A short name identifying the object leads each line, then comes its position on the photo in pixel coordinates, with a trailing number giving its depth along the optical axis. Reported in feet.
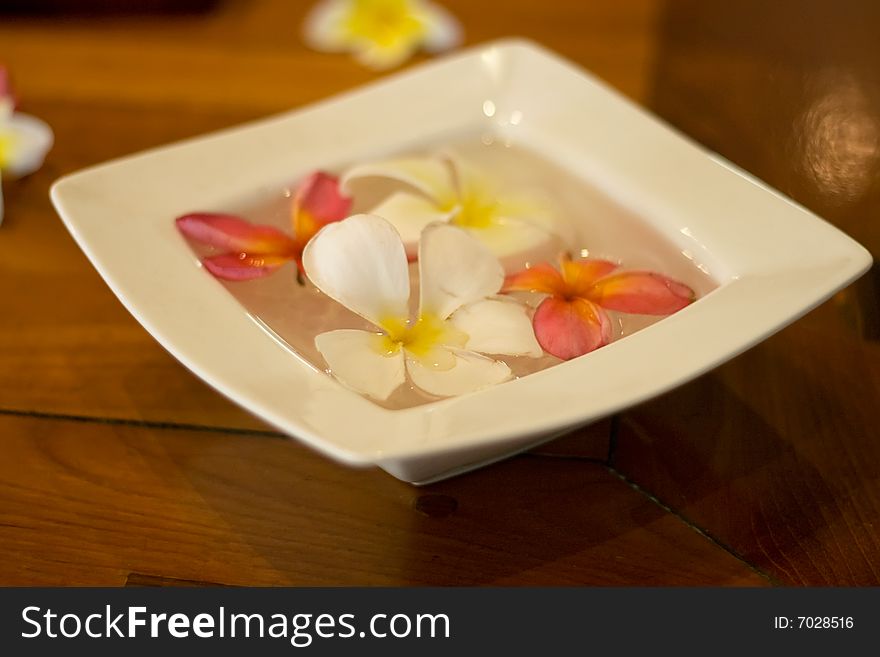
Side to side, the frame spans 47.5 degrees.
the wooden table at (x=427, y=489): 1.37
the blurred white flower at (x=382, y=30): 2.57
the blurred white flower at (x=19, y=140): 2.07
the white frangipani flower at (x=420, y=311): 1.43
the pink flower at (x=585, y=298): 1.50
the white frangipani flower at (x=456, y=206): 1.73
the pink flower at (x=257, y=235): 1.63
